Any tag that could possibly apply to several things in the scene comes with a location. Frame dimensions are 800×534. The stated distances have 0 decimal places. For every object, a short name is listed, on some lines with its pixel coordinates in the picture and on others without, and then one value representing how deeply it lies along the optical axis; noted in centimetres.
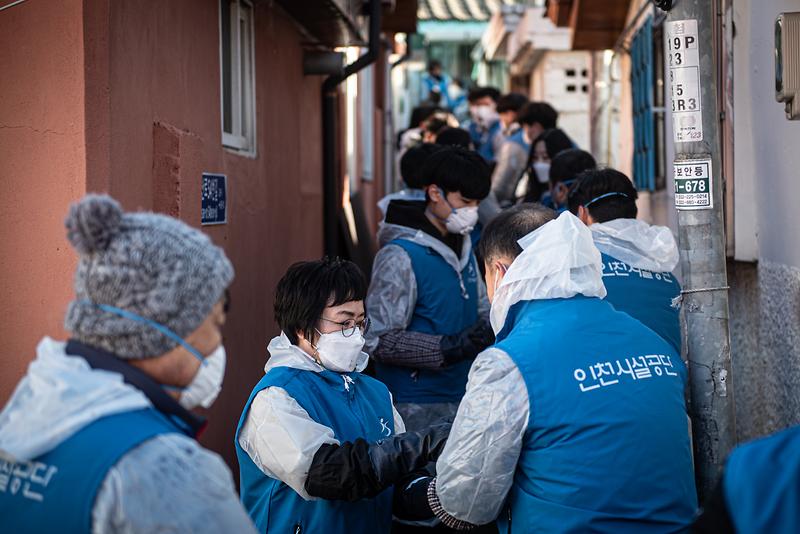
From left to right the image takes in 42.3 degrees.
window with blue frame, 786
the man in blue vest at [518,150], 867
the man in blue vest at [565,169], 636
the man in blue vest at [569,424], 275
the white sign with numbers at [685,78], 355
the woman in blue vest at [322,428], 300
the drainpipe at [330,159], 834
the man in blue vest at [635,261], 421
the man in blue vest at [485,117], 1270
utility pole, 356
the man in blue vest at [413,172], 511
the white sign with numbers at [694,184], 357
